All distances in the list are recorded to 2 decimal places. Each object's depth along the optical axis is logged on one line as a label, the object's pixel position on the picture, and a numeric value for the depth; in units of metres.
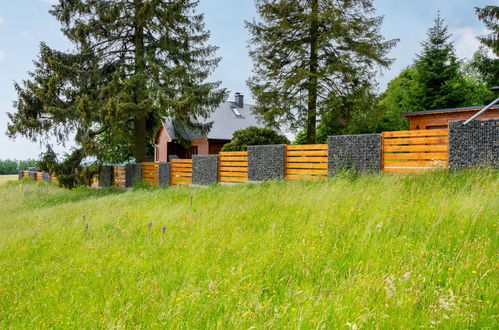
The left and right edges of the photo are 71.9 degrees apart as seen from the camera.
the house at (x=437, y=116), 16.60
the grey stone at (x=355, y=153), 10.77
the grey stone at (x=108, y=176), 21.48
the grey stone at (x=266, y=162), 13.09
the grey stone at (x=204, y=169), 15.53
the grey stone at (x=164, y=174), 17.94
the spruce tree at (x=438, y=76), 26.39
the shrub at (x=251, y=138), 17.48
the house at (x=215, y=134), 26.81
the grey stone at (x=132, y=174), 19.54
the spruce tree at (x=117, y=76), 17.14
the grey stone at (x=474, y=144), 8.73
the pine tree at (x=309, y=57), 17.34
